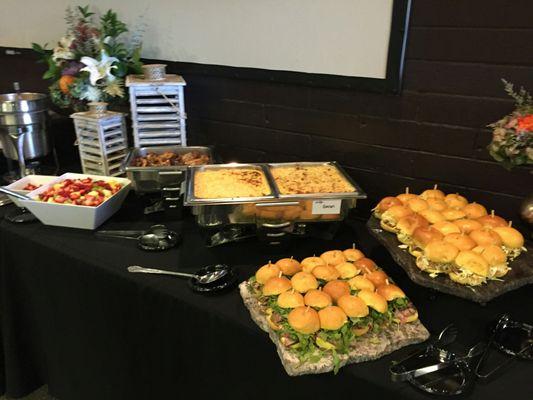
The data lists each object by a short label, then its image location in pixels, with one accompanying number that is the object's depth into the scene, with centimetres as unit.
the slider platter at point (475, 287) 95
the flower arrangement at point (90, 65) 164
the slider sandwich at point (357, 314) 90
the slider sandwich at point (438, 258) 99
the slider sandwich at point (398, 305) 95
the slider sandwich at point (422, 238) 104
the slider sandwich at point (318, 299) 92
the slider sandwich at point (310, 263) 107
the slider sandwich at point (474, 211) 118
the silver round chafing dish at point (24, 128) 167
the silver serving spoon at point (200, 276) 113
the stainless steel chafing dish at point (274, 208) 120
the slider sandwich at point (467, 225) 110
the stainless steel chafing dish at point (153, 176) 142
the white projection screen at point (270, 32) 140
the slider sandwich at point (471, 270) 96
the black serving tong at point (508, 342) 87
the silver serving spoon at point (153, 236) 131
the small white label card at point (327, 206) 122
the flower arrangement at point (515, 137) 108
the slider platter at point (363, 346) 85
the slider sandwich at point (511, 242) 106
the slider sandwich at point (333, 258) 109
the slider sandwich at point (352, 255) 111
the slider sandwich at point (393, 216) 116
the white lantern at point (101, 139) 164
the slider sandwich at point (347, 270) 103
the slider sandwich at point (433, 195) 128
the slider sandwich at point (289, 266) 106
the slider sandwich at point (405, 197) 124
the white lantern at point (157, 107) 161
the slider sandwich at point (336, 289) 95
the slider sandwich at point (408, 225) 111
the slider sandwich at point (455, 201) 124
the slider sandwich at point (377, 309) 92
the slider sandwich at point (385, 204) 121
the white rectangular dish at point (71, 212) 134
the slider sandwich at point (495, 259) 99
